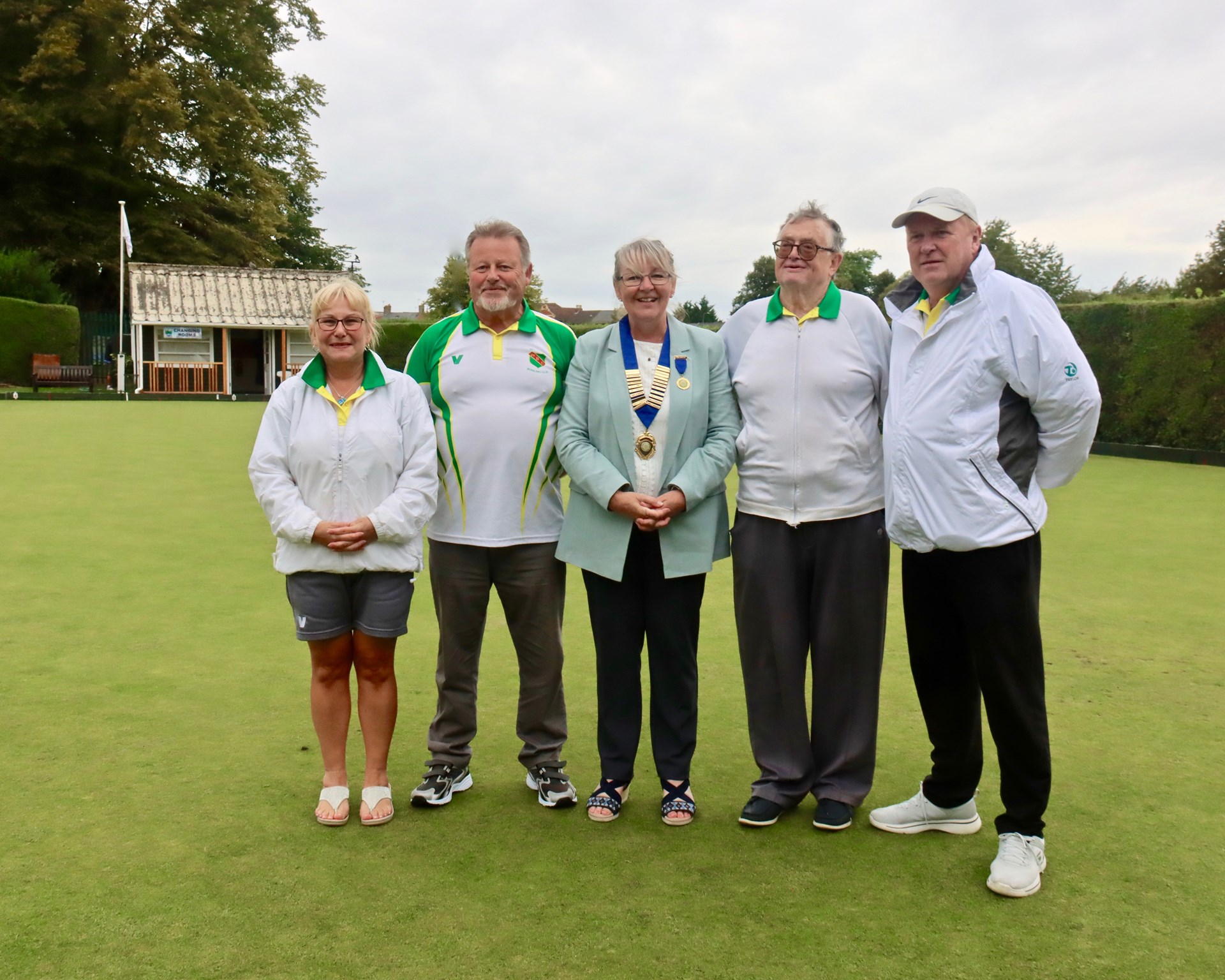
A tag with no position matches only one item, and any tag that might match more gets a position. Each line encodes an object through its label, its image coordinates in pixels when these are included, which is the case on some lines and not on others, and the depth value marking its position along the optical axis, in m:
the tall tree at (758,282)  62.34
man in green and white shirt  3.56
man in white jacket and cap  2.98
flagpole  27.37
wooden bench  26.34
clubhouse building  29.62
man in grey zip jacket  3.39
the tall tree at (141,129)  30.56
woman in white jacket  3.35
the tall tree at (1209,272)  28.64
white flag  27.65
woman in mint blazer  3.44
